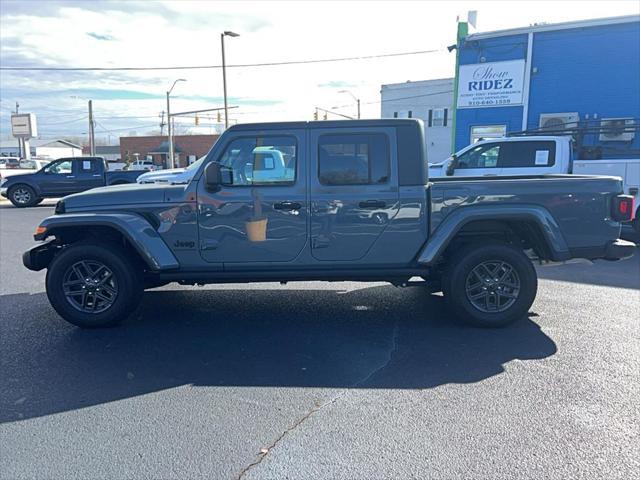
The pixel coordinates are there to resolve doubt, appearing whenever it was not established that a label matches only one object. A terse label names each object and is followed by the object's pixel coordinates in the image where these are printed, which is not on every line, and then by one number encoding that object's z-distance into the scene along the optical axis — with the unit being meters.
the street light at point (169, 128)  36.78
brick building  60.26
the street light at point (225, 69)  25.88
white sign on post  45.00
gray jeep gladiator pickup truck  4.72
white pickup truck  10.15
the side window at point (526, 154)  10.26
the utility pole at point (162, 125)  74.47
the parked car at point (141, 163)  42.53
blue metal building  14.06
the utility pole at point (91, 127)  50.17
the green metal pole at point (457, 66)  16.00
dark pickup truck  17.55
